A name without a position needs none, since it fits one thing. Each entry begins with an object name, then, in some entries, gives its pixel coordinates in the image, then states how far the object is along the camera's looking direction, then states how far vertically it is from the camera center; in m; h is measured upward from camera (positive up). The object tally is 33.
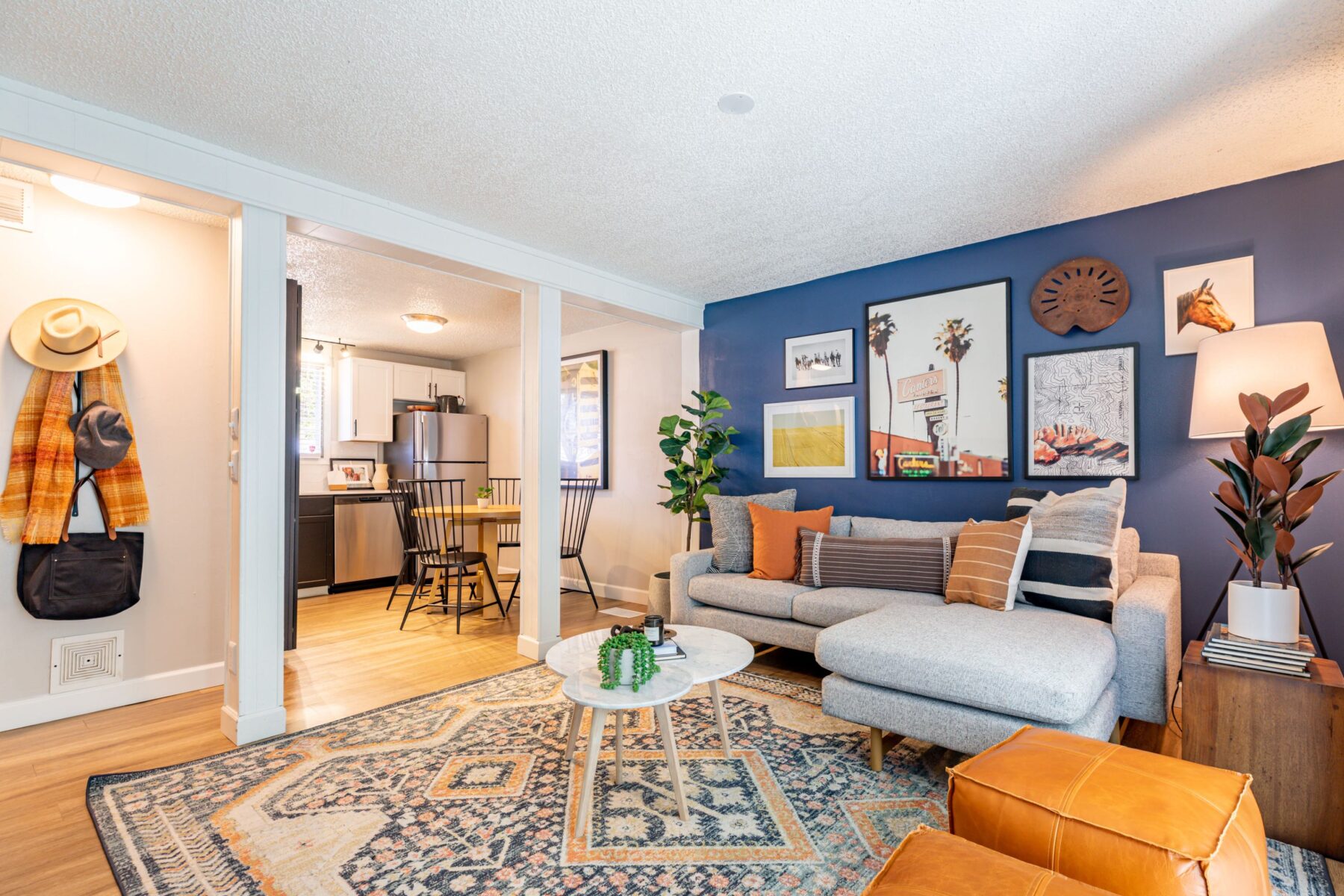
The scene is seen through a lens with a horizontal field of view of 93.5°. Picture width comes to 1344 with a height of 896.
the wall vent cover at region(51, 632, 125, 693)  2.83 -0.93
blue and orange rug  1.70 -1.13
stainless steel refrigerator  6.30 +0.11
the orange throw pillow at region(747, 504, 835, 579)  3.62 -0.46
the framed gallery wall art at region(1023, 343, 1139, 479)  3.10 +0.23
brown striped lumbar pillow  3.17 -0.55
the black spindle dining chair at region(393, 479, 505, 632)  4.52 -0.65
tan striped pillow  2.70 -0.47
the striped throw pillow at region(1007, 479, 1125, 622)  2.54 -0.40
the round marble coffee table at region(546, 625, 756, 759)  2.15 -0.72
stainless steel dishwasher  5.81 -0.76
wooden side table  1.81 -0.85
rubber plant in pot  2.00 -0.17
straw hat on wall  2.77 +0.54
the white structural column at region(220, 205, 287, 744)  2.56 -0.12
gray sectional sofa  1.98 -0.69
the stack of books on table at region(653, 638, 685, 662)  2.25 -0.69
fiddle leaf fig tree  4.42 +0.01
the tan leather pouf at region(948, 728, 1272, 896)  1.17 -0.73
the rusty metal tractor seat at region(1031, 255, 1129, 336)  3.15 +0.83
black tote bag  2.74 -0.52
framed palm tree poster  3.52 +0.43
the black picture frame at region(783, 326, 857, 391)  4.12 +0.74
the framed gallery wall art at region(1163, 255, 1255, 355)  2.83 +0.72
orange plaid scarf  2.73 -0.03
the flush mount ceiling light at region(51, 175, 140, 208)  2.64 +1.15
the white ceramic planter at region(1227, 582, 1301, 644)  2.01 -0.50
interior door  3.35 +0.13
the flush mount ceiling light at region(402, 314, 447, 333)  5.11 +1.11
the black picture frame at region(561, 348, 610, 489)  5.64 +0.39
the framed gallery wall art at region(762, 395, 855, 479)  4.17 +0.13
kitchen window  6.20 +0.51
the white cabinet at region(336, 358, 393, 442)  6.18 +0.59
